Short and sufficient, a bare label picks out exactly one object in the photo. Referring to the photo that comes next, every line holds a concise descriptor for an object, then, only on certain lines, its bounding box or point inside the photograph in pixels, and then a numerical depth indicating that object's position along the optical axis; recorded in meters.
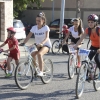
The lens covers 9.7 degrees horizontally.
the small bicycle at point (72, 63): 17.15
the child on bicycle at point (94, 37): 13.20
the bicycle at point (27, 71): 13.90
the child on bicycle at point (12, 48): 15.94
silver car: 39.38
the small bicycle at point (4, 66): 16.77
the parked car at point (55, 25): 53.37
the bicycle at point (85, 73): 12.79
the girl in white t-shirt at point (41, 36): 14.61
